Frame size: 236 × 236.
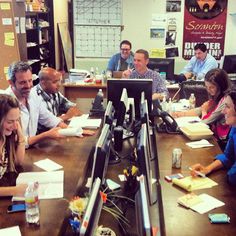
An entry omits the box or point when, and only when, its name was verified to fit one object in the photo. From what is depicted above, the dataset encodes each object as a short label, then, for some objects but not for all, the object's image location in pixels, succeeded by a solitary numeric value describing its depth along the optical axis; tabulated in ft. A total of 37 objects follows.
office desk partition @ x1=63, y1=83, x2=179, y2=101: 17.84
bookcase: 20.58
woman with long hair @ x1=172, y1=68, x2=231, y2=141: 11.00
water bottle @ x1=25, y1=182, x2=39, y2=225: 5.62
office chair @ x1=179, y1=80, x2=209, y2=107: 14.03
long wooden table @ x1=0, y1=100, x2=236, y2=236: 5.68
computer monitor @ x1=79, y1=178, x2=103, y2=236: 4.09
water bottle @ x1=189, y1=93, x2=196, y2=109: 13.43
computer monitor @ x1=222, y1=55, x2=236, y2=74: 17.88
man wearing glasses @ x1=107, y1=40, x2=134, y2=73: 19.92
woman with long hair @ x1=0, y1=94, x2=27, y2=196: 7.15
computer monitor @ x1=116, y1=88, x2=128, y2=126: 9.19
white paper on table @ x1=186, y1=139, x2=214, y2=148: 9.45
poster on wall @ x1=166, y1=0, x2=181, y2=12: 23.50
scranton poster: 23.47
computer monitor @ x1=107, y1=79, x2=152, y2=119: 10.85
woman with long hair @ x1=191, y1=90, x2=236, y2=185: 7.80
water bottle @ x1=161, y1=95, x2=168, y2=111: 12.34
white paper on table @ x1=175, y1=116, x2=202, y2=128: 10.97
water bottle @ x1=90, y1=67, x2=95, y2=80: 18.92
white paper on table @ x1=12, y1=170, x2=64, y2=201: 6.48
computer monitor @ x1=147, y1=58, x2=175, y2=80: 17.21
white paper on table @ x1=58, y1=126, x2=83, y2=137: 9.77
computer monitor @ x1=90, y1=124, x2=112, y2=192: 5.90
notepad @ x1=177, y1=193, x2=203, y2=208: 6.45
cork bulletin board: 15.83
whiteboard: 23.76
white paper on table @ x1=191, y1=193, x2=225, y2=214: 6.32
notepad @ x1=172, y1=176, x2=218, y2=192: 7.05
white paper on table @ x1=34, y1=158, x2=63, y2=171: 7.66
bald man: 11.57
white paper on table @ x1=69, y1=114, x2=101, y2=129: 10.84
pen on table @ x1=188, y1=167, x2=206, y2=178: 7.55
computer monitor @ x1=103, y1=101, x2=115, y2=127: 7.93
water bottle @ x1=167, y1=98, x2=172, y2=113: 12.43
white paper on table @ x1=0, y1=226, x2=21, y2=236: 5.33
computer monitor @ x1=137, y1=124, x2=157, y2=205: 5.84
